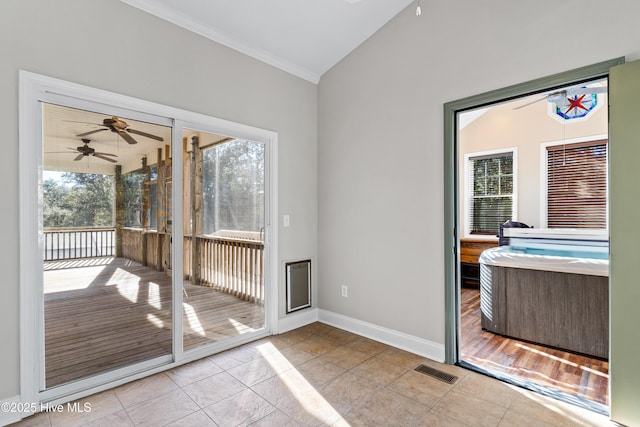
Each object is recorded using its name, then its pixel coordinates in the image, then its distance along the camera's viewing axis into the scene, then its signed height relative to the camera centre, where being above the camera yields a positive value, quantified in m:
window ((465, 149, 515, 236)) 5.41 +0.37
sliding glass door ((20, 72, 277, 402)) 2.13 -0.20
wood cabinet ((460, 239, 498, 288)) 5.31 -0.81
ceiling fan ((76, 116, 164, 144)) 2.44 +0.67
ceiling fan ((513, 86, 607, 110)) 3.24 +1.27
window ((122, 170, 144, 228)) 2.54 +0.12
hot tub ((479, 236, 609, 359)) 2.82 -0.87
